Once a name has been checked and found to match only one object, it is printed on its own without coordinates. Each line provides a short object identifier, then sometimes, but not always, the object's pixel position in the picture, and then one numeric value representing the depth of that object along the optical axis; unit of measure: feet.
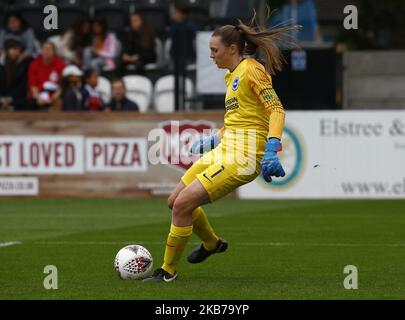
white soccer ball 31.89
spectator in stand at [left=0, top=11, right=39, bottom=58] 72.33
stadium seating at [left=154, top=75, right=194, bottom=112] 69.97
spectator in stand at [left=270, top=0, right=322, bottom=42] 77.51
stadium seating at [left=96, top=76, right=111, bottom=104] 71.10
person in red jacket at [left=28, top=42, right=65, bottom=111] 67.97
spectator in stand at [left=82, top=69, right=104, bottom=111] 66.90
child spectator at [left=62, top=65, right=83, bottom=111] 66.85
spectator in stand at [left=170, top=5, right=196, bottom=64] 67.97
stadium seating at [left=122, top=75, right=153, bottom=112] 71.26
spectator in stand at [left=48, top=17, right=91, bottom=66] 70.74
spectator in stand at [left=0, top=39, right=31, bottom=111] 68.74
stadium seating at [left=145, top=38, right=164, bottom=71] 72.43
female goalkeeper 31.04
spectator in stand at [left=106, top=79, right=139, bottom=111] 66.08
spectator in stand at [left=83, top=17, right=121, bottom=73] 70.79
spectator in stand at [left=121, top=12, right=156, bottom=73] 70.49
